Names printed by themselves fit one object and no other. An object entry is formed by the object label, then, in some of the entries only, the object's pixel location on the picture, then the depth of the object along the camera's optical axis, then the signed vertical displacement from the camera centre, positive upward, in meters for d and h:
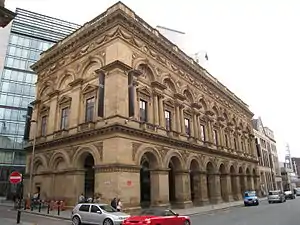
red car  11.44 -1.55
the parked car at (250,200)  30.76 -2.08
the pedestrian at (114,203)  17.78 -1.26
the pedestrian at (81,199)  20.28 -1.09
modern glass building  53.19 +21.68
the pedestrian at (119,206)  17.32 -1.42
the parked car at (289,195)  48.66 -2.52
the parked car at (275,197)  35.59 -2.07
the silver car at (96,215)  14.14 -1.67
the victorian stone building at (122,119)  20.66 +6.07
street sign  15.98 +0.46
